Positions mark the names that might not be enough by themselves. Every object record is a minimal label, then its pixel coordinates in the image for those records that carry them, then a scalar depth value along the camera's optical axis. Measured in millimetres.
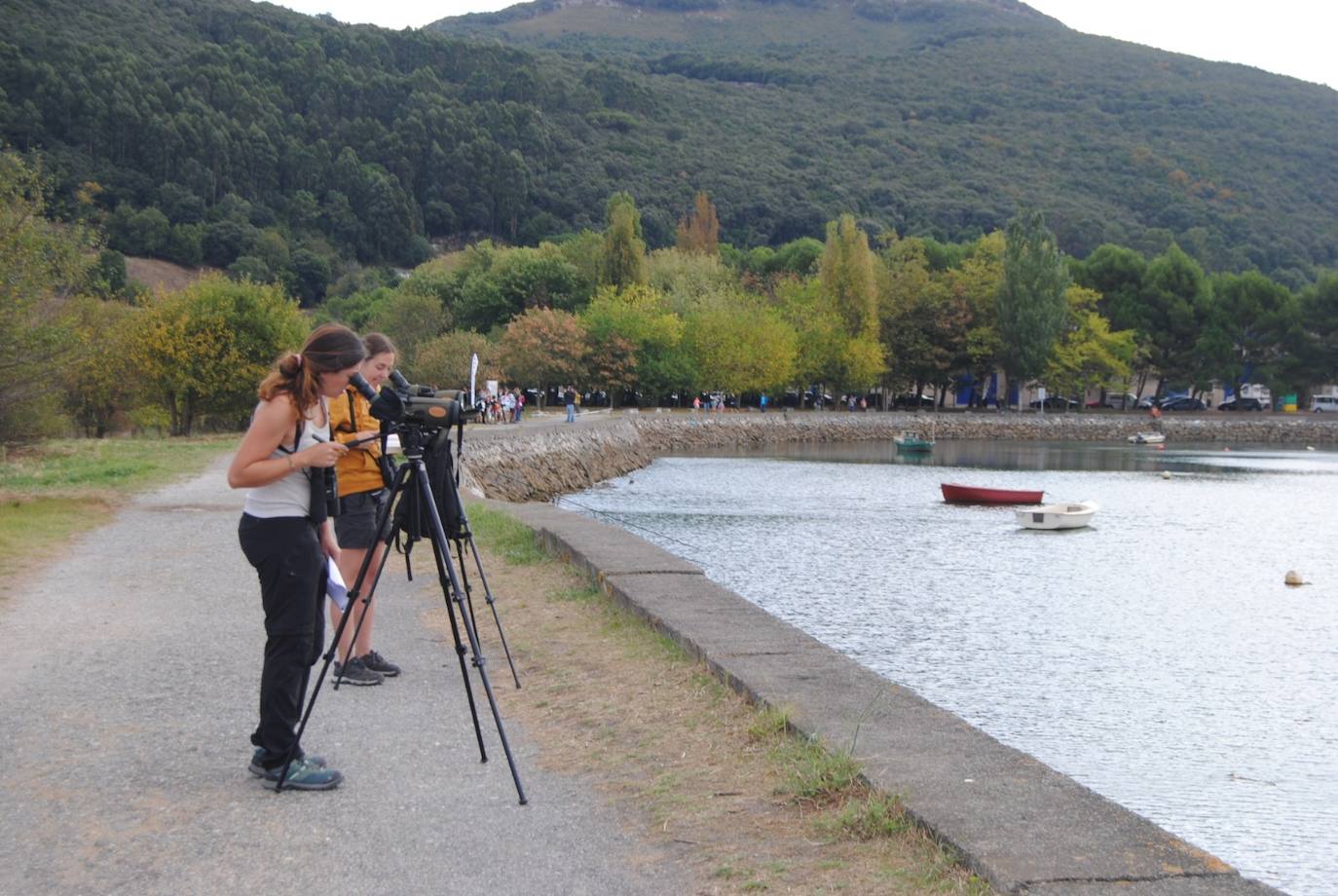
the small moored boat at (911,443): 66688
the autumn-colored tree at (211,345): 46844
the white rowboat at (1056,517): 31406
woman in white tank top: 5742
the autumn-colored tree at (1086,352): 88562
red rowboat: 38750
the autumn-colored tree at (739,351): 84250
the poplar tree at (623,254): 89938
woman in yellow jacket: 7891
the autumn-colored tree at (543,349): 78375
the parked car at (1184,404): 103500
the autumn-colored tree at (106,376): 46812
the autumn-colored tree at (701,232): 116375
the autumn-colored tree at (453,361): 78188
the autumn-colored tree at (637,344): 81375
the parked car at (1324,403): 102900
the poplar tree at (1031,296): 85188
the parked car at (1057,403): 102625
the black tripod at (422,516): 6098
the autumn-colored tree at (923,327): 90188
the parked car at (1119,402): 105581
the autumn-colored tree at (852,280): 86562
